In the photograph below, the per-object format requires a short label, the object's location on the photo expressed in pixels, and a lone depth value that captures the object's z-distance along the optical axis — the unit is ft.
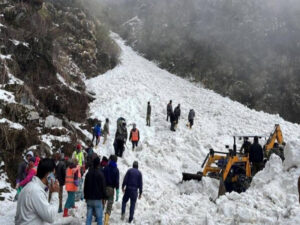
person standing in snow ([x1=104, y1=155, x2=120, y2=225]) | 26.40
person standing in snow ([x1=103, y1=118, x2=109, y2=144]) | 52.03
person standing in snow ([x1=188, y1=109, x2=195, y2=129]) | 63.77
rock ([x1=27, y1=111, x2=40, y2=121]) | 44.90
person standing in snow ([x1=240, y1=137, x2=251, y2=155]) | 46.03
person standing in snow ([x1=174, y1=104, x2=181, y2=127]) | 62.14
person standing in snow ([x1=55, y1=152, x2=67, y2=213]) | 30.25
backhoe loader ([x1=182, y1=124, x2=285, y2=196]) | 38.63
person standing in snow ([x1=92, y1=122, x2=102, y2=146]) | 49.73
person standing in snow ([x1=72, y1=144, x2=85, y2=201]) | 33.80
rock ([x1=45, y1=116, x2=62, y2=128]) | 46.83
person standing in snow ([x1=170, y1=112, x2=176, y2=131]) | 61.46
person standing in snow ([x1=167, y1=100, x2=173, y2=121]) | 64.44
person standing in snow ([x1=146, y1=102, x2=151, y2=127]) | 63.29
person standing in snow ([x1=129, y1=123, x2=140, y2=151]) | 49.85
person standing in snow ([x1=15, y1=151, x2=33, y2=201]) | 28.58
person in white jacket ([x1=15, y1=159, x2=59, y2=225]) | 11.79
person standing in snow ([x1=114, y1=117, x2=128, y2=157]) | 45.65
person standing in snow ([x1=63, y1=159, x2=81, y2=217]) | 26.61
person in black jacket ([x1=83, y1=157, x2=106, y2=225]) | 22.15
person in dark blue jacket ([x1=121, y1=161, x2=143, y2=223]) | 26.88
